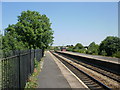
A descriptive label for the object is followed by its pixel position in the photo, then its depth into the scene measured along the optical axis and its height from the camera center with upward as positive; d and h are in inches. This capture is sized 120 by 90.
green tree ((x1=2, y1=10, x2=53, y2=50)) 999.2 +142.6
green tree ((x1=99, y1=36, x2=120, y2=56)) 1760.5 +33.8
